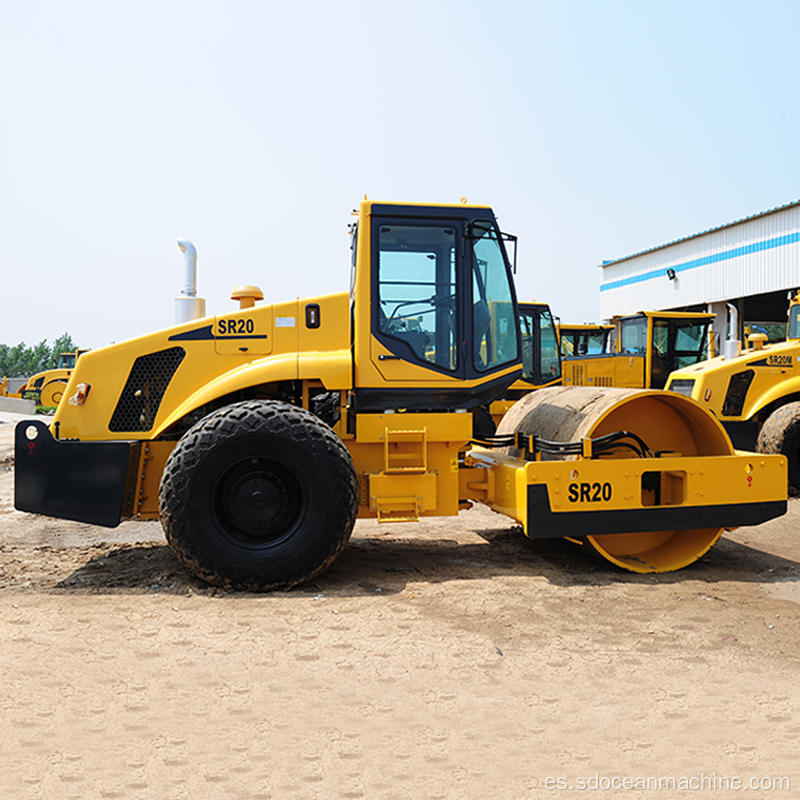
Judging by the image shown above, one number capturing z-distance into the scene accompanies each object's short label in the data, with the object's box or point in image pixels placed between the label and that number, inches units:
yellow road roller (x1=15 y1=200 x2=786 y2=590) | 210.8
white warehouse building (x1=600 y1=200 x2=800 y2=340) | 922.1
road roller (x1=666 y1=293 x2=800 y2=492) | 391.5
